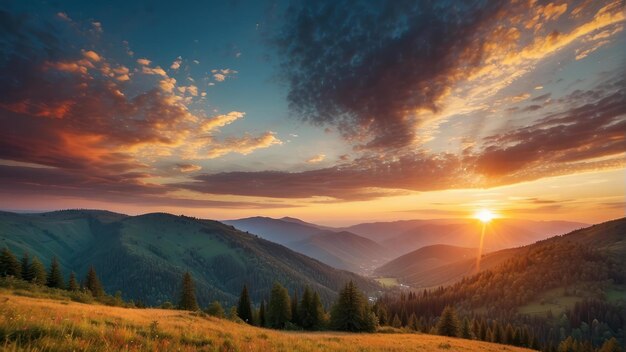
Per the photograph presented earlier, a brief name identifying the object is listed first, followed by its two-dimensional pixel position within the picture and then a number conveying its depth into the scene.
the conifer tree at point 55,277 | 72.44
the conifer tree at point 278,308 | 69.79
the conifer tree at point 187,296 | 73.16
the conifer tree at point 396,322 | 97.55
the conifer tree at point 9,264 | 64.38
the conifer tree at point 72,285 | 70.94
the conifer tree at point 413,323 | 103.11
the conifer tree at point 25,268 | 69.35
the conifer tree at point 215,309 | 65.62
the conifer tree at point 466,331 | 81.74
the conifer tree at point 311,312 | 68.50
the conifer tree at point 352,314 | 57.09
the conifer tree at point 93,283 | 75.57
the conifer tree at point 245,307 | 79.38
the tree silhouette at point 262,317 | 78.10
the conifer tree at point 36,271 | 69.94
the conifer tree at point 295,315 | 70.71
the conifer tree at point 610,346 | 85.07
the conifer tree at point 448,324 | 78.38
